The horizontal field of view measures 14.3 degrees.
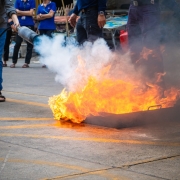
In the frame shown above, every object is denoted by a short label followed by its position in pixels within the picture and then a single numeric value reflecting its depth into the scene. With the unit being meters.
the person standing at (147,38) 8.58
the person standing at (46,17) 17.71
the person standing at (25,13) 17.65
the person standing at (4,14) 9.86
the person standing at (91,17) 9.01
